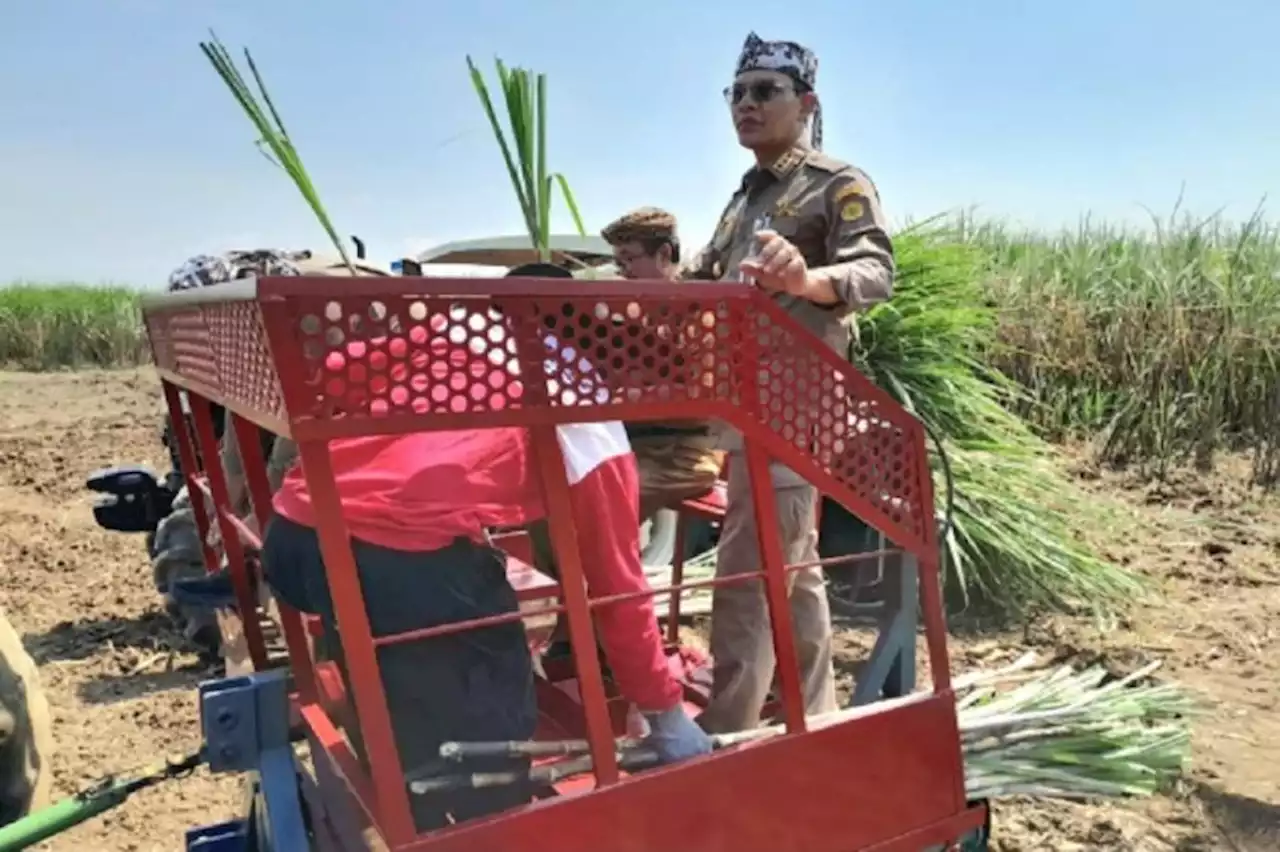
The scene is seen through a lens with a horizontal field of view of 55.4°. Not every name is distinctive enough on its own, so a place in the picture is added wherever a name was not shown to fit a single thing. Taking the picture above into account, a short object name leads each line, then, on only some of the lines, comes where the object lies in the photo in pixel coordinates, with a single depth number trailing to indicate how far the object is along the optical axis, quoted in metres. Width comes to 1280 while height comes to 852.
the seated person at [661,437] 3.11
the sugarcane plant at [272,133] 2.55
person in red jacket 2.05
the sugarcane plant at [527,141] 2.98
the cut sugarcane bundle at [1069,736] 3.41
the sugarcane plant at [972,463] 5.42
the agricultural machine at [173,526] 5.07
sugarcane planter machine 1.65
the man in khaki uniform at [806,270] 2.74
